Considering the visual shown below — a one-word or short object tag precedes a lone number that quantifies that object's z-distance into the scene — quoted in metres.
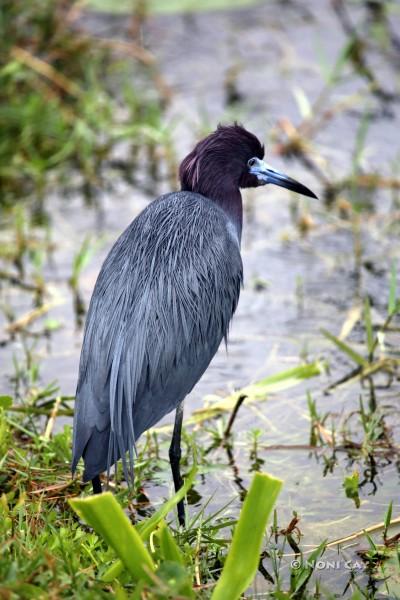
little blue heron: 7.41
